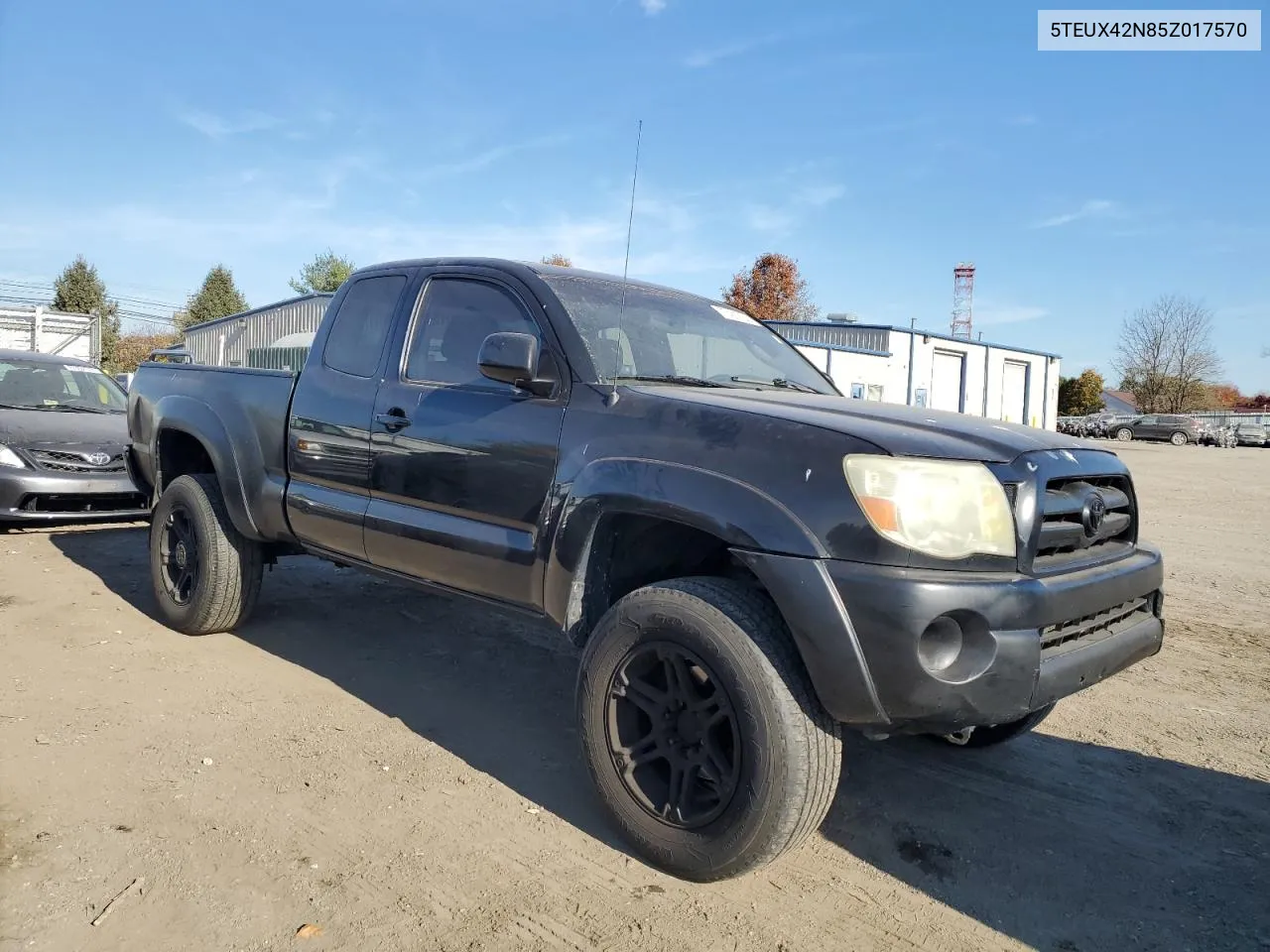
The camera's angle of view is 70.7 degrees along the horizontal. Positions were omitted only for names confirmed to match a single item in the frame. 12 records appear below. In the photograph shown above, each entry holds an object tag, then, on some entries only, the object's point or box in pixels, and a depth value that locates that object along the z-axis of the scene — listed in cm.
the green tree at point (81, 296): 4344
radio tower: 6259
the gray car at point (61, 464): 682
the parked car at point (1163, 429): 4147
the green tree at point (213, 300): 4997
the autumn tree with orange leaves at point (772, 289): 4656
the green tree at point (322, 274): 6055
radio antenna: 294
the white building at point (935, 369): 2670
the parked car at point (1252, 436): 4162
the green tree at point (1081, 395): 5941
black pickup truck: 231
